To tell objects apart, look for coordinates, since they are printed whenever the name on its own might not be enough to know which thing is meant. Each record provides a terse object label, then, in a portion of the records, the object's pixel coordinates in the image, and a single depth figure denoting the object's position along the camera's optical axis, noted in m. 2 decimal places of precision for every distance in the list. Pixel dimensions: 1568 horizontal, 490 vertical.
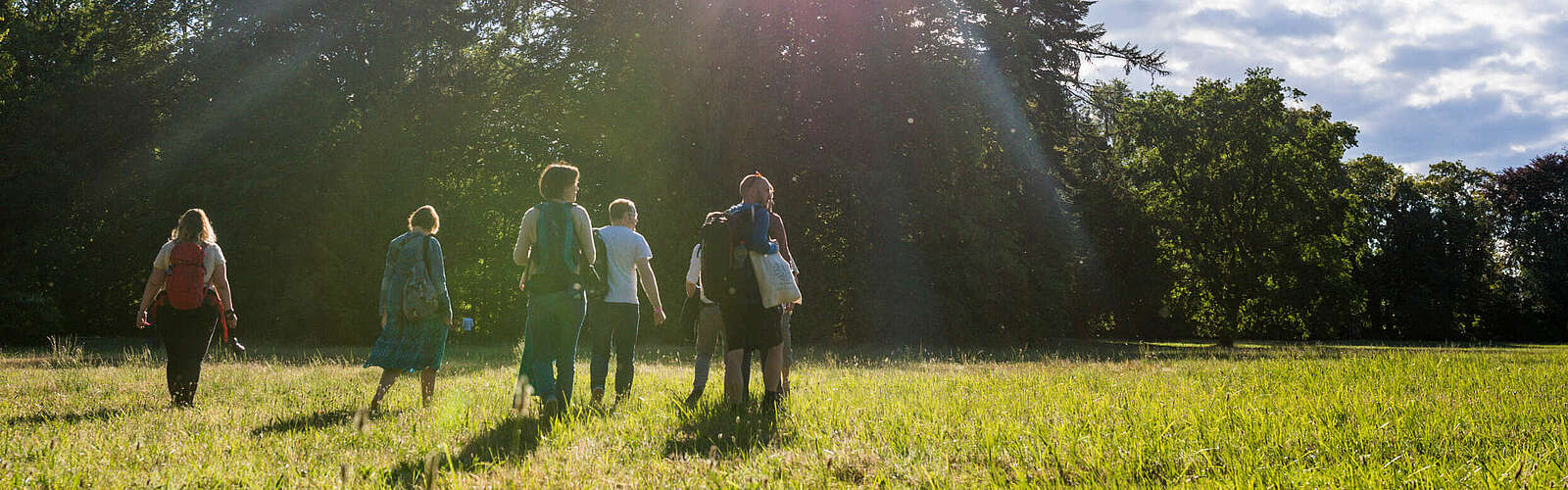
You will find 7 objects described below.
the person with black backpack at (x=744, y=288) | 6.09
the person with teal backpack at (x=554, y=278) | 6.02
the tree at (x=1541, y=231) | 41.88
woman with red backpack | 7.16
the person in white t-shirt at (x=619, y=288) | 6.93
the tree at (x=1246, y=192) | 29.14
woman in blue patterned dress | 6.89
